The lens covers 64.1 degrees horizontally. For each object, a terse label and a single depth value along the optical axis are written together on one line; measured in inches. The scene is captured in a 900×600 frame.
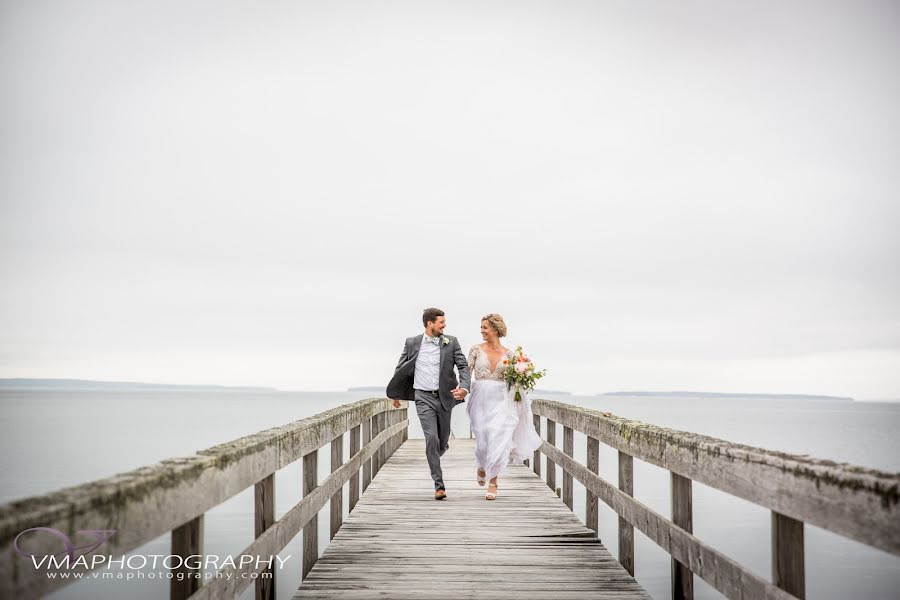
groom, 290.7
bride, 297.3
